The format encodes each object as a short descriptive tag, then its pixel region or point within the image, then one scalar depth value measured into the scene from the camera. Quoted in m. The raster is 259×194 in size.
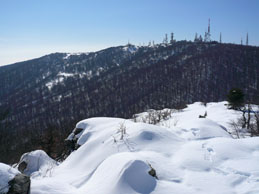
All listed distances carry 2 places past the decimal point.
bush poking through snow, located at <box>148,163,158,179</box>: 3.90
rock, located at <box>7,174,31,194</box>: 3.43
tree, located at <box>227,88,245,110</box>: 21.92
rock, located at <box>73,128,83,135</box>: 9.12
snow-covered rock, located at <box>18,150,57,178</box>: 7.45
